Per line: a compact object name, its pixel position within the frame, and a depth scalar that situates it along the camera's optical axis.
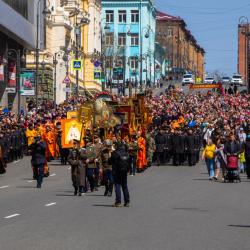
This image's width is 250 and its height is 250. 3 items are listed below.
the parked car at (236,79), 152.14
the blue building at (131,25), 153.50
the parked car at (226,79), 167.57
